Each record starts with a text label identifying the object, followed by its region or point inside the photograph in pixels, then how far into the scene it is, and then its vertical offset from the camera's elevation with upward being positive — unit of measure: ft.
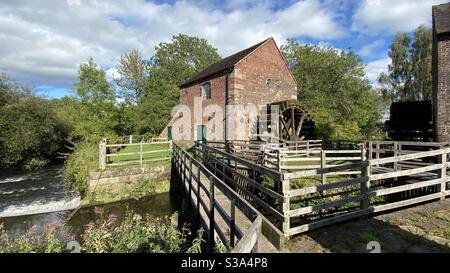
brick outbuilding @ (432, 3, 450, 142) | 33.30 +5.73
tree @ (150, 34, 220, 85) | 134.10 +41.16
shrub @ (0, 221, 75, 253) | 10.84 -4.89
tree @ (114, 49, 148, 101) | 127.34 +28.78
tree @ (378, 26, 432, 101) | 87.76 +21.43
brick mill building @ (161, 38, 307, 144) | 58.49 +9.71
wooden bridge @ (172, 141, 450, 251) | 12.32 -4.55
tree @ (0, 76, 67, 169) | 58.49 +1.11
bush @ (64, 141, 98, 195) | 35.86 -5.15
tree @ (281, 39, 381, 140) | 70.28 +12.40
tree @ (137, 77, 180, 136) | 96.32 +7.79
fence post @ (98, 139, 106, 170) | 34.59 -3.12
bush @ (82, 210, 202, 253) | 11.30 -5.04
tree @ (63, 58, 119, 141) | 72.69 +8.77
